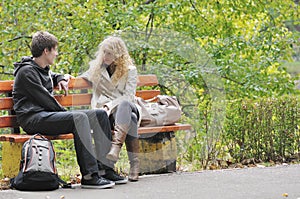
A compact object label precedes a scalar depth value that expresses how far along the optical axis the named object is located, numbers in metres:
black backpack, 11.70
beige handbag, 14.37
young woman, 13.54
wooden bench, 12.96
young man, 12.34
